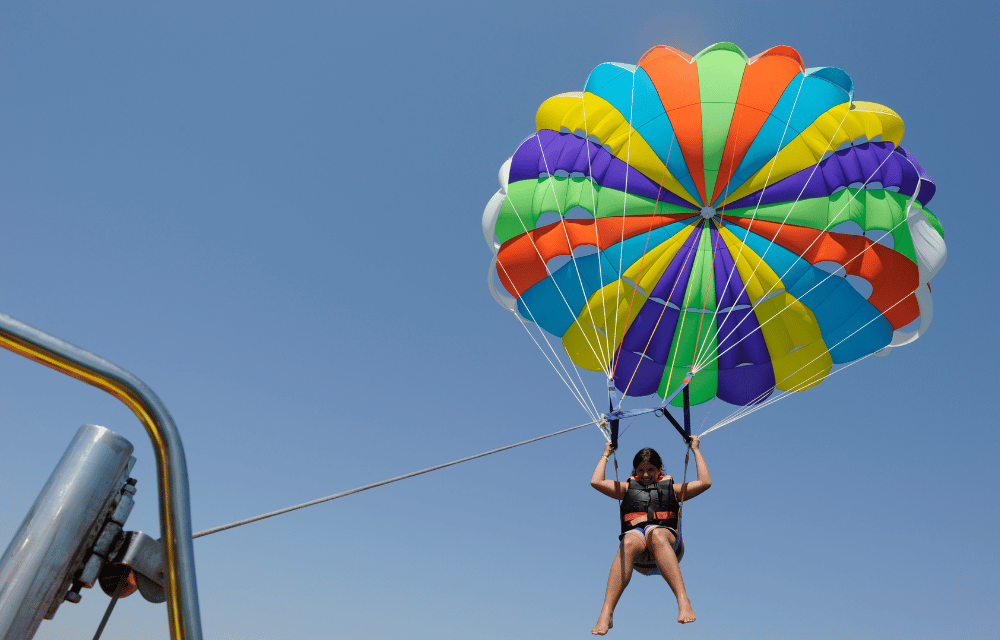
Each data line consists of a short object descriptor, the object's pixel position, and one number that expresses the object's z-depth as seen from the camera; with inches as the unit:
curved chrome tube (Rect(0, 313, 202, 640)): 28.3
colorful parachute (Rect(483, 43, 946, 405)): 253.8
